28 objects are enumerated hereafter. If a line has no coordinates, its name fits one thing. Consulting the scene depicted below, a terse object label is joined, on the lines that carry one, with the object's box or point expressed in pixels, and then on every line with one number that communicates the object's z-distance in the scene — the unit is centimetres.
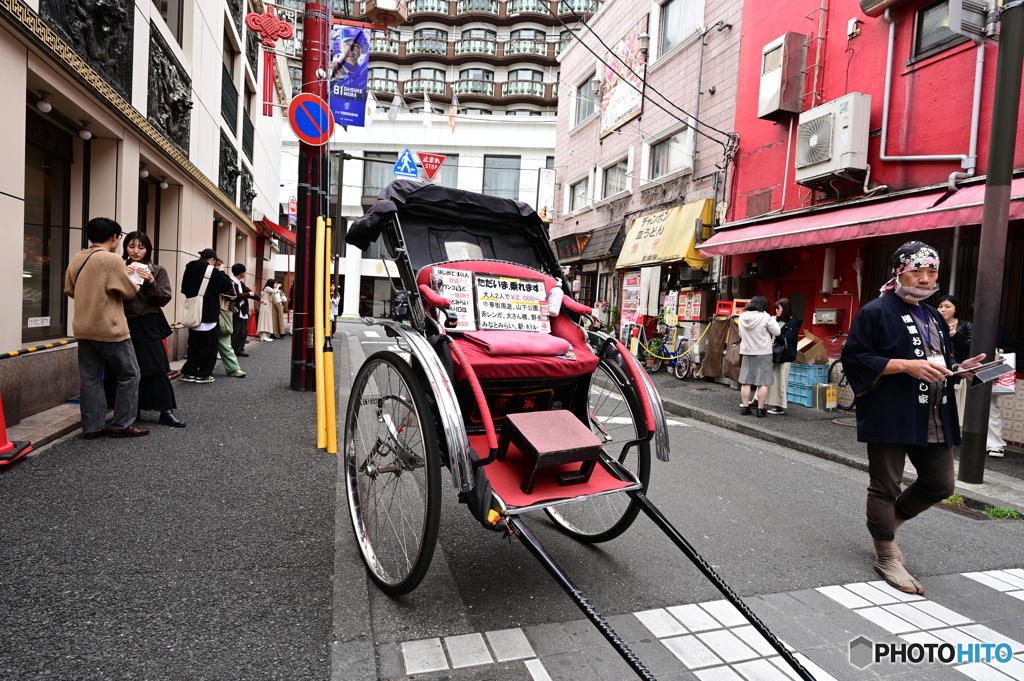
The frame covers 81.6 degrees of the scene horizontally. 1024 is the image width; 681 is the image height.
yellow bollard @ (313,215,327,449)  491
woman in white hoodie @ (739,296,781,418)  841
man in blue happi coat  326
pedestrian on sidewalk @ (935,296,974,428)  642
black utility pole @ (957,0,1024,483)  521
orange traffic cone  402
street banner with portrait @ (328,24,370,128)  1138
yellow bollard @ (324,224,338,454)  500
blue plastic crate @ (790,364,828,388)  946
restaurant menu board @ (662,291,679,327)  1361
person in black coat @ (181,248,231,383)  779
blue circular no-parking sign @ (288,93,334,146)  675
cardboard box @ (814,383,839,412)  921
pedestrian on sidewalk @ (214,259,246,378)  862
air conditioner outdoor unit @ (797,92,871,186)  898
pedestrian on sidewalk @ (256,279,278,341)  1611
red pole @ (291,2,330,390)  745
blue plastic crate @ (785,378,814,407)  946
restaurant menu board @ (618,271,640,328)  1602
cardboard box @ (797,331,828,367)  961
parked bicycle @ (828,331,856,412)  922
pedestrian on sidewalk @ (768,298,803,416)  856
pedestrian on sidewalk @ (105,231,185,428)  545
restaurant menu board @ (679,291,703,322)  1274
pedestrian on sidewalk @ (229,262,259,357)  937
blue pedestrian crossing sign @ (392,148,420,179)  1881
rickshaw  253
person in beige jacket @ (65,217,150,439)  481
